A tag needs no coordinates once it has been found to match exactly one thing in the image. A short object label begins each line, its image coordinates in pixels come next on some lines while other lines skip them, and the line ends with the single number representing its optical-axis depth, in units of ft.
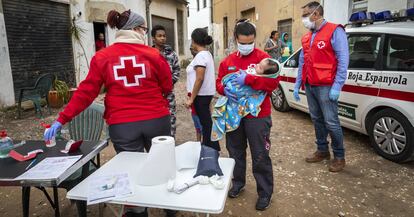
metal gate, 24.30
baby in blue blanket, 8.59
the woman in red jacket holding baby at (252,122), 9.05
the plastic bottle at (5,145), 7.41
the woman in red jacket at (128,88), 7.19
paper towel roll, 5.74
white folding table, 5.20
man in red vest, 11.51
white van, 12.21
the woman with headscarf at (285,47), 31.42
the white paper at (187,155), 6.54
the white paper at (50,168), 6.11
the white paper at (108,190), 5.35
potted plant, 24.73
